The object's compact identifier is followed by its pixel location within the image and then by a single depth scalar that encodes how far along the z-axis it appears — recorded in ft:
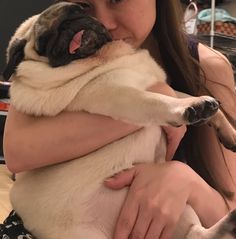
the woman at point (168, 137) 3.00
